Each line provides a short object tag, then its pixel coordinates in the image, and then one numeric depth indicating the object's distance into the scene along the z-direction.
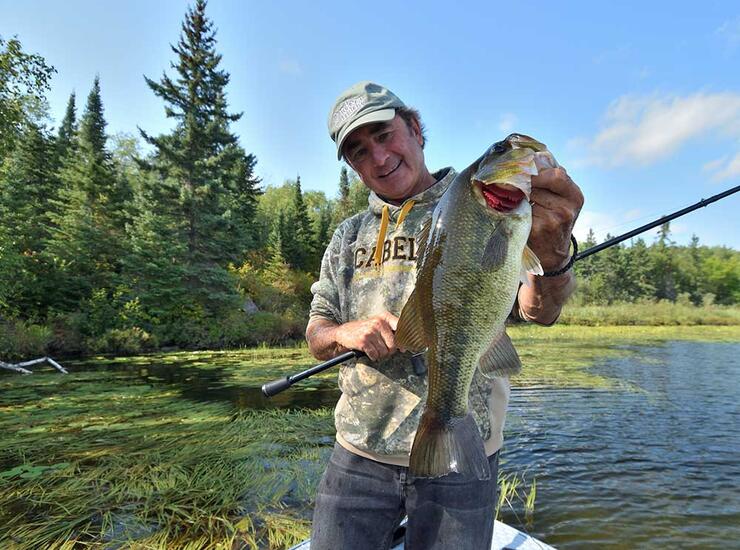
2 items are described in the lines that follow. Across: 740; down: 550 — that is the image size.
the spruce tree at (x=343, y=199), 49.75
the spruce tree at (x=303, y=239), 41.00
